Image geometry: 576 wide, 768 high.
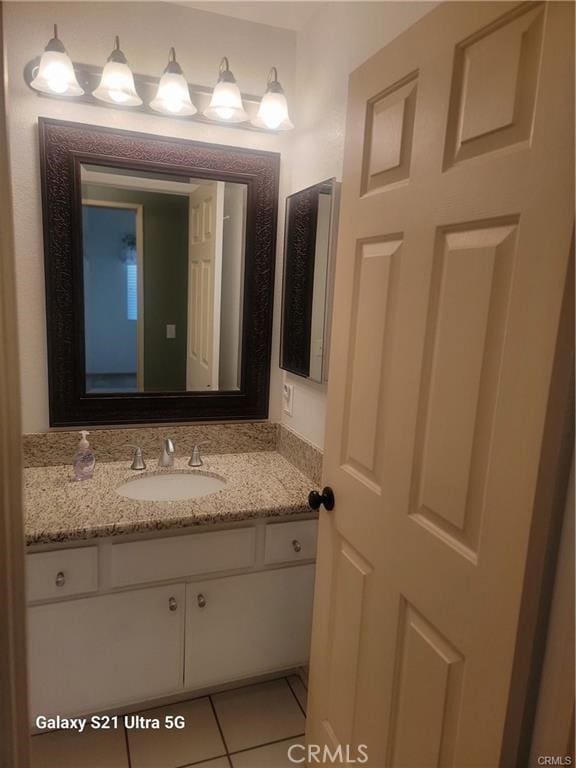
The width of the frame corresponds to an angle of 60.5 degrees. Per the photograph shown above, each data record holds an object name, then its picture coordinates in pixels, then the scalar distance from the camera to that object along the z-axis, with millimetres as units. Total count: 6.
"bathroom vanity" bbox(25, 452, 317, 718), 1457
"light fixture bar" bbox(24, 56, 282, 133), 1616
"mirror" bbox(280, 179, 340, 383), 1649
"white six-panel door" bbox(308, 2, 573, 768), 743
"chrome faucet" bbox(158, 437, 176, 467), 1859
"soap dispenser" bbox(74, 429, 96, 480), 1710
